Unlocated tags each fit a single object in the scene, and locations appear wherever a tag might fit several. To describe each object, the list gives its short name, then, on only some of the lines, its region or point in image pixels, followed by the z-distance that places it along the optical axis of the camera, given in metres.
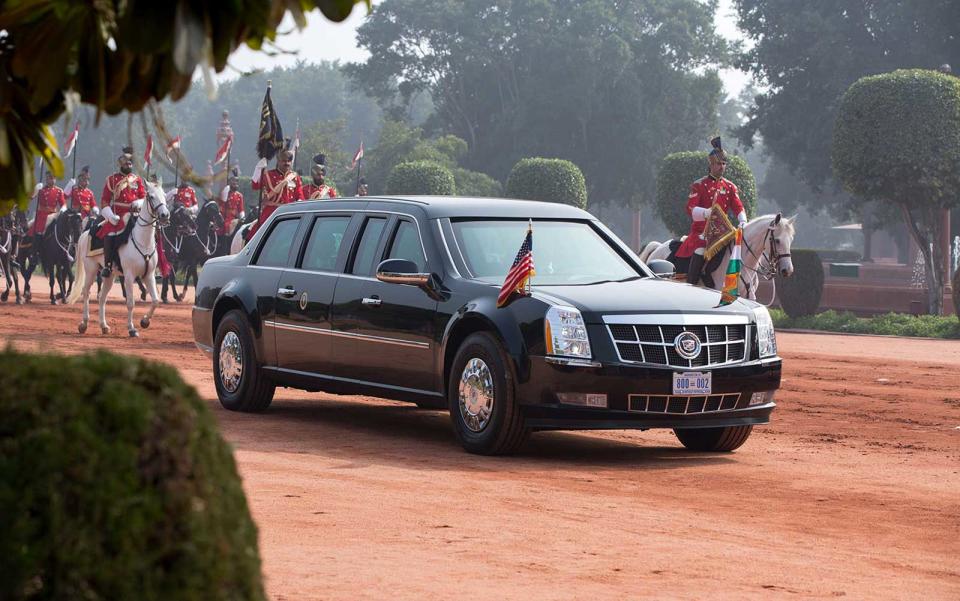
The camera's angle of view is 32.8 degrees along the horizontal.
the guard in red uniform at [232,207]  37.00
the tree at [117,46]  3.26
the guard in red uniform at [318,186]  22.08
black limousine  10.80
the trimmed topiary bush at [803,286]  34.22
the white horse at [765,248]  20.92
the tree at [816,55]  54.97
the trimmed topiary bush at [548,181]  49.69
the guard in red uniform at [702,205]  20.34
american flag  11.09
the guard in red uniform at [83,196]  33.59
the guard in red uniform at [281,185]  21.64
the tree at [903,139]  36.62
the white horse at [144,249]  22.81
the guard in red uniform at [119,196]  24.58
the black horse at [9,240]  33.81
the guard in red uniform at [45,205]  34.91
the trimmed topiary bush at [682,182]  46.62
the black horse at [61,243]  33.38
